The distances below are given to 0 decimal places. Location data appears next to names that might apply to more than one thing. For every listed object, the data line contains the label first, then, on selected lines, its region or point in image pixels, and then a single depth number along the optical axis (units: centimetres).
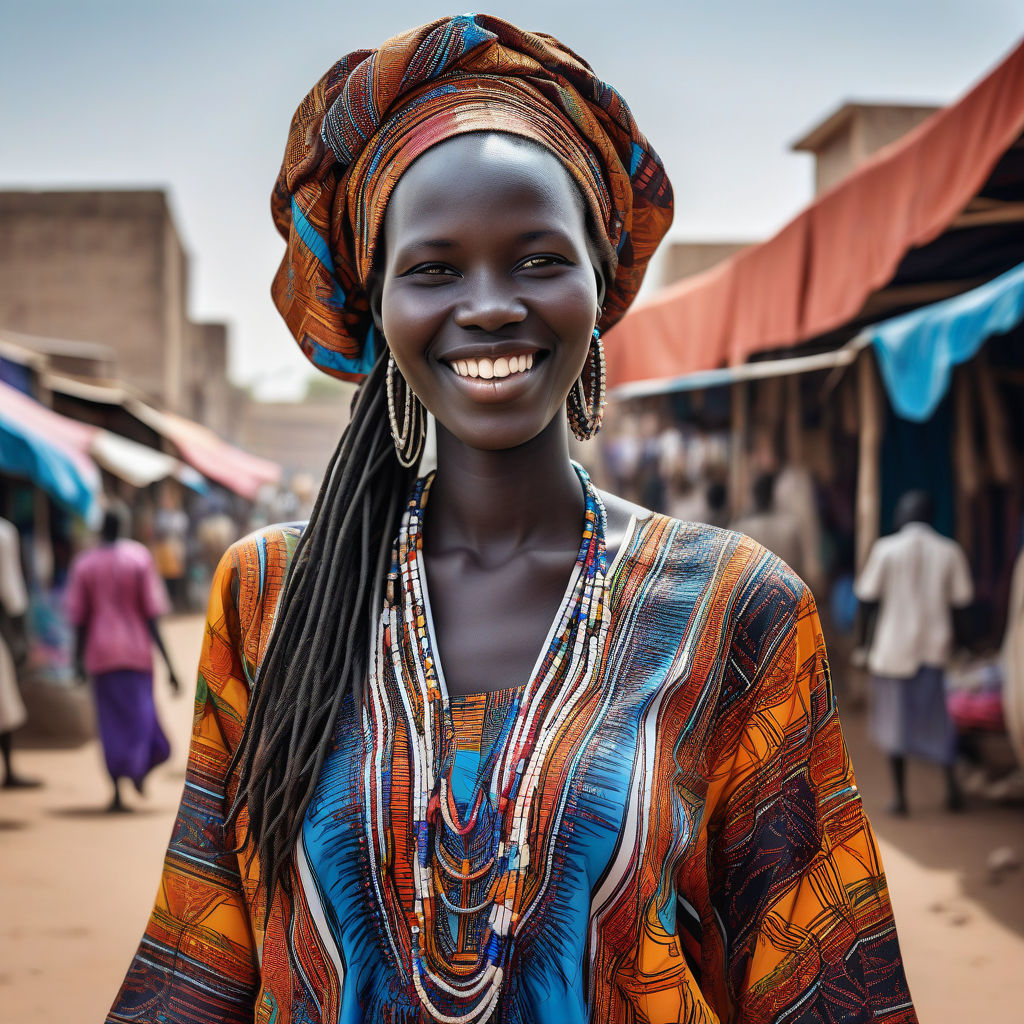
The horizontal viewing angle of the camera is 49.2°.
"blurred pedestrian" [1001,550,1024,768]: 507
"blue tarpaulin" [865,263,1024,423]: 499
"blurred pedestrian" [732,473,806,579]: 858
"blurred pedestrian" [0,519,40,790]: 677
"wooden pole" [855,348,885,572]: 723
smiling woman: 136
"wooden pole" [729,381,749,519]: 960
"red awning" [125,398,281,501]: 1689
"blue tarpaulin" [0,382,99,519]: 802
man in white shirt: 638
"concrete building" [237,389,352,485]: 5506
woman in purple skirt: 682
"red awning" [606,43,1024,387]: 491
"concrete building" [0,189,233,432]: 2153
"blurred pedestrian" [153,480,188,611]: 1666
